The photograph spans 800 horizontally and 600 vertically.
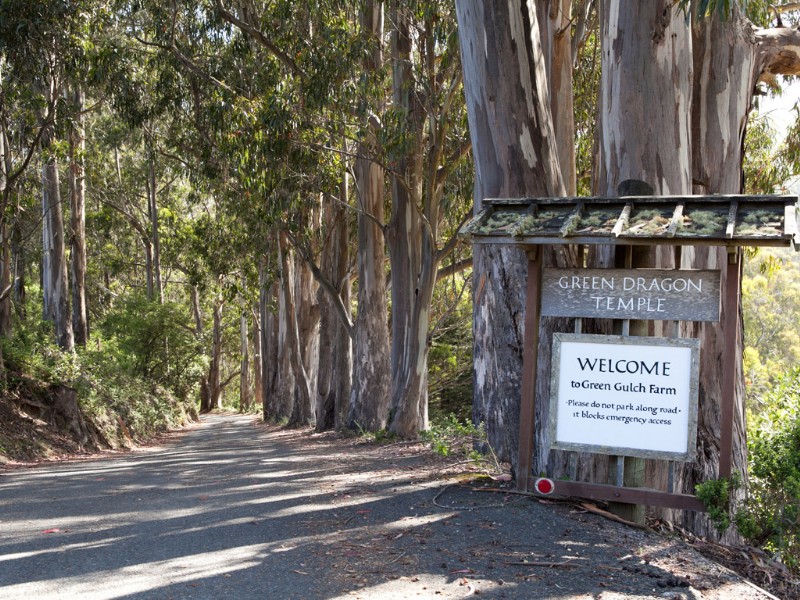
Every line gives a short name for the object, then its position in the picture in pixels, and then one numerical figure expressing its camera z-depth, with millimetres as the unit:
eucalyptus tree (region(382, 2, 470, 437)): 14995
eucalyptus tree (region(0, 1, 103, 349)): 14711
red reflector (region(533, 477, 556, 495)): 6625
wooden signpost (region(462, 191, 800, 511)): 5953
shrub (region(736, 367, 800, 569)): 6434
